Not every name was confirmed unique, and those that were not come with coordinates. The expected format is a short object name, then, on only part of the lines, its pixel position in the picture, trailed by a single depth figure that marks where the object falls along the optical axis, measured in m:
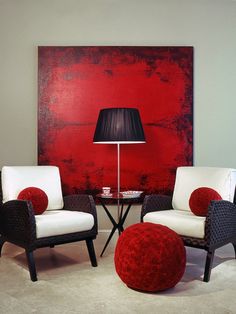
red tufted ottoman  2.38
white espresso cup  3.57
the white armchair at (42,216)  2.77
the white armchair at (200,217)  2.76
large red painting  4.20
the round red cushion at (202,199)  3.03
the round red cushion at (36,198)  3.06
